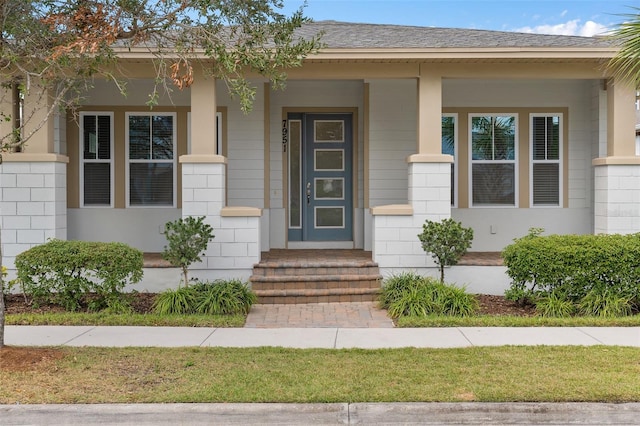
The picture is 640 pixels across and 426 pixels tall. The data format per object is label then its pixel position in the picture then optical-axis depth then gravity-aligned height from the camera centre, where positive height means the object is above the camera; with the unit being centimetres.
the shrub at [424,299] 814 -133
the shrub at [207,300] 818 -134
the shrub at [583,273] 807 -94
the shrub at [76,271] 808 -90
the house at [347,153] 1120 +105
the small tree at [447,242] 885 -55
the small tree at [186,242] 856 -53
